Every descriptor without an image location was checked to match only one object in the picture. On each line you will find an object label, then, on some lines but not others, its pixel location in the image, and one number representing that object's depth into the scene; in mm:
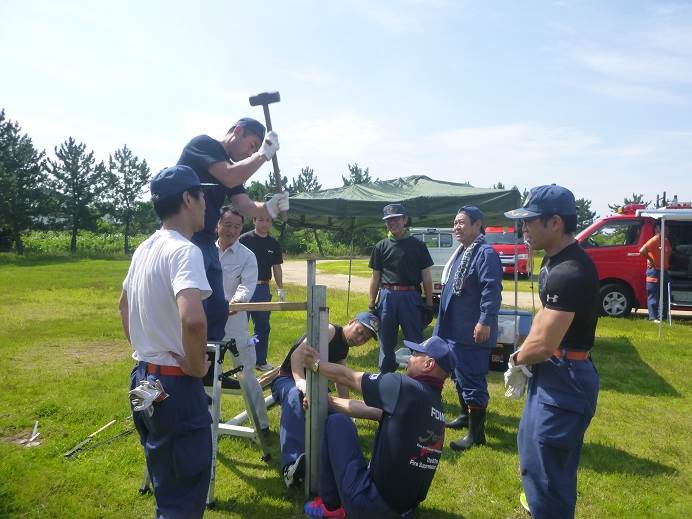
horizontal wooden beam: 3309
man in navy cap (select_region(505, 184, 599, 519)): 2381
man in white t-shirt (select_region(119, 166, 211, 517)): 2010
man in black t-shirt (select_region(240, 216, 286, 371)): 6808
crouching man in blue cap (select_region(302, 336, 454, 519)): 2766
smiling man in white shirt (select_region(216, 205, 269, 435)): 4250
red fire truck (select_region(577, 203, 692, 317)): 10672
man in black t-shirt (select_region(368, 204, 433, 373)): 5777
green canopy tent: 7859
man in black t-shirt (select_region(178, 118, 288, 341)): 2922
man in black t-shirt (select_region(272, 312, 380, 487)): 3514
